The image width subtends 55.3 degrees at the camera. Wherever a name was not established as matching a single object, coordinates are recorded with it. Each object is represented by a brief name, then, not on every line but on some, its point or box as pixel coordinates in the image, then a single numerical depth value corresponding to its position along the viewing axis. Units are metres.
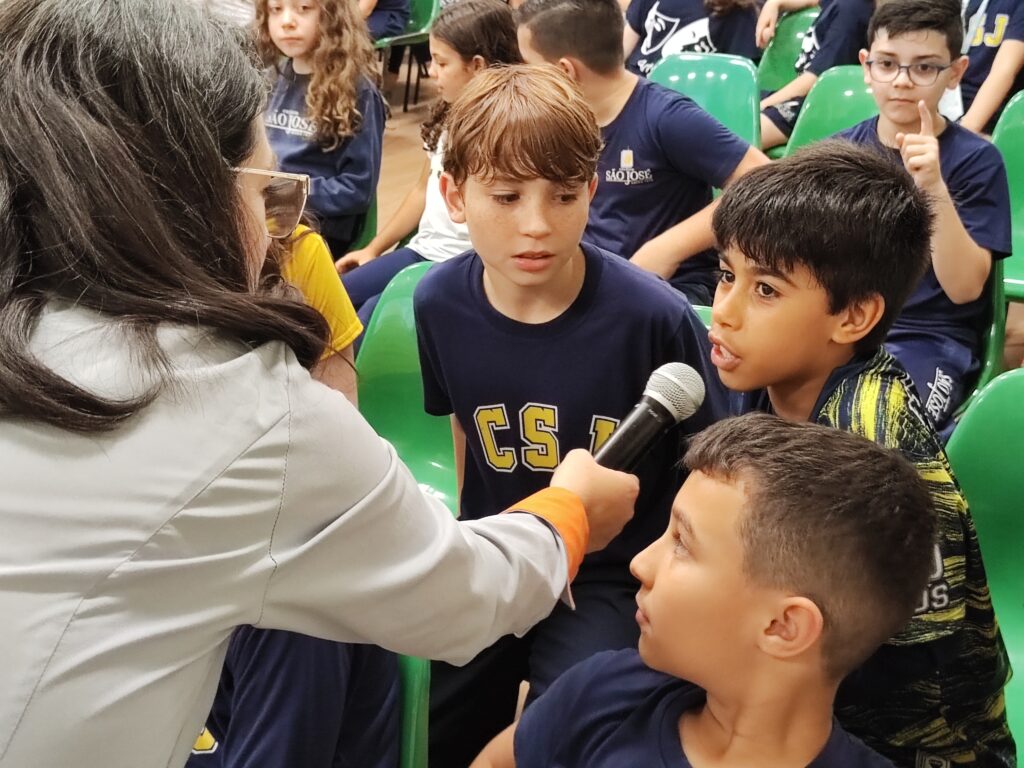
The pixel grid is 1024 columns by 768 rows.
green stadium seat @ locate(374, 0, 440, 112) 4.73
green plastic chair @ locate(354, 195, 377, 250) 2.82
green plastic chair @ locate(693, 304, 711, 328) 1.62
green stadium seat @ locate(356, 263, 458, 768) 1.74
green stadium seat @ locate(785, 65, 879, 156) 2.63
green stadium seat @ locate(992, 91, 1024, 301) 2.47
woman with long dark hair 0.66
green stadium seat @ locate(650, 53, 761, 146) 2.73
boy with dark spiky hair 1.00
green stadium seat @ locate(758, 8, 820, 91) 3.79
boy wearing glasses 1.84
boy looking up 0.86
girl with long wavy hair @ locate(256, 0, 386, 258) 2.52
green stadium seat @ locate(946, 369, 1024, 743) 1.30
